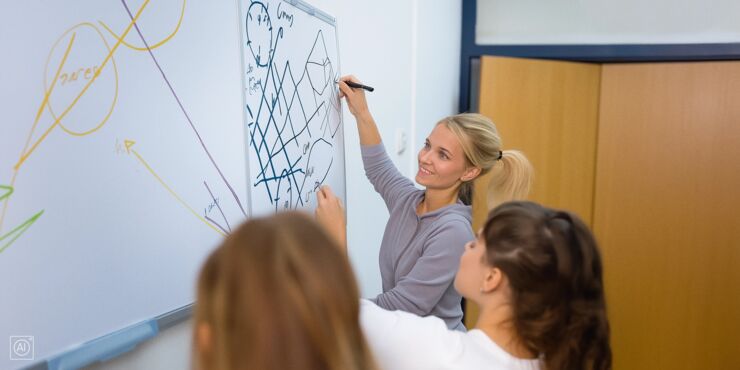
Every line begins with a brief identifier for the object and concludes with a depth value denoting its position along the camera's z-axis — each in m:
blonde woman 1.40
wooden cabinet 3.11
